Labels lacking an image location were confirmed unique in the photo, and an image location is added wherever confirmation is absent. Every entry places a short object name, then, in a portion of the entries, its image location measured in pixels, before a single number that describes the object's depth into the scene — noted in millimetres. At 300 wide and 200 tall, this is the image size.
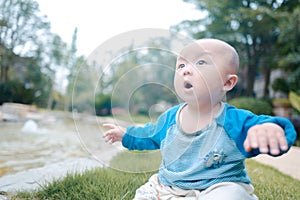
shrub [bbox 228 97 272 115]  4526
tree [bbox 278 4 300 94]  4457
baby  734
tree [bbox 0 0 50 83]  3471
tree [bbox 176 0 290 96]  5434
